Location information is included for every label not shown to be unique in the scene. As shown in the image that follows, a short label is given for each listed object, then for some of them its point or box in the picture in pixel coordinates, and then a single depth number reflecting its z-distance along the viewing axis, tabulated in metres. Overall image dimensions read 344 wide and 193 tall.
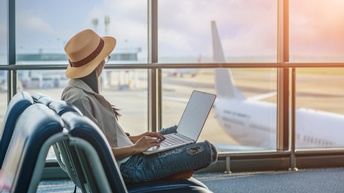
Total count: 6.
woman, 2.84
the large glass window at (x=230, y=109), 5.70
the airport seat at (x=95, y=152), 1.96
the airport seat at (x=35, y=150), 1.91
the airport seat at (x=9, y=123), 2.87
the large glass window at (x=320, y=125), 5.74
